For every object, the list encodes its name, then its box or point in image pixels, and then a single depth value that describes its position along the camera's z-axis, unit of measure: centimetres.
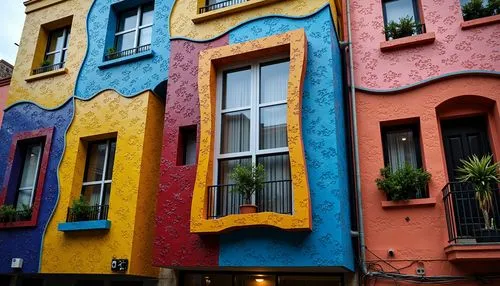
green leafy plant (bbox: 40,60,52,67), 1484
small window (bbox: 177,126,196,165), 1093
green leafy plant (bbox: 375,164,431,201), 936
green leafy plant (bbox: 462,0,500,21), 1032
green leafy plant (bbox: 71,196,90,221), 1163
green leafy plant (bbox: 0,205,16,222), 1273
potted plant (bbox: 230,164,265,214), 925
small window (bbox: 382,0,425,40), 1078
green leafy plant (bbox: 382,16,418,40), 1075
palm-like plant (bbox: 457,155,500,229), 829
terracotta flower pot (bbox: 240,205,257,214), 899
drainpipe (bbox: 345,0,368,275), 939
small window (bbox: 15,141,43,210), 1316
